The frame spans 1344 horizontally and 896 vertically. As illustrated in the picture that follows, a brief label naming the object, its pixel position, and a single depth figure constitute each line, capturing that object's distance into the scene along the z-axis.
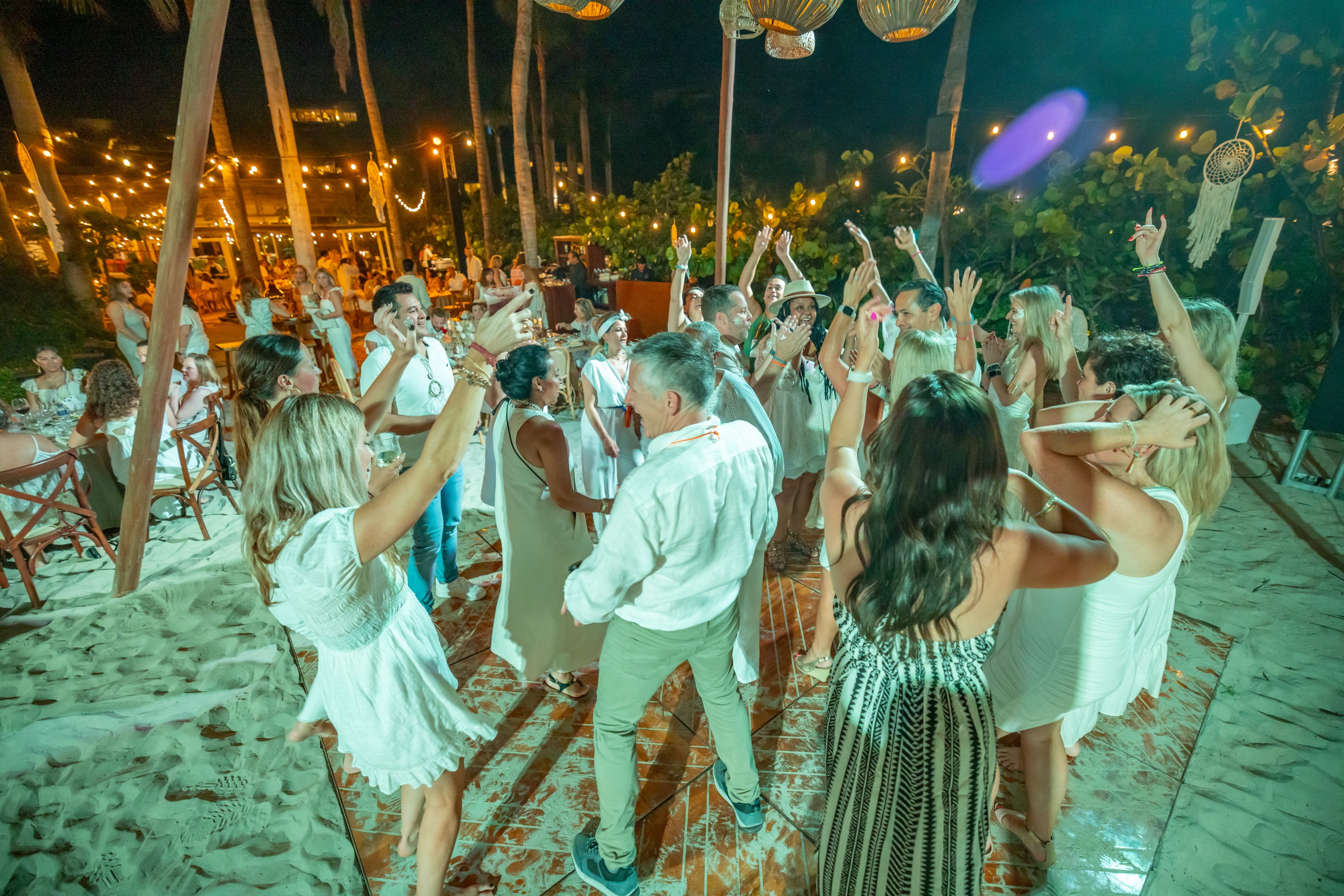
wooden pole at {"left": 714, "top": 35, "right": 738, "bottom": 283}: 5.67
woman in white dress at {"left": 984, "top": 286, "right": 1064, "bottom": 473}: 3.38
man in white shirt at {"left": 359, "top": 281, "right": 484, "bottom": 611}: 3.28
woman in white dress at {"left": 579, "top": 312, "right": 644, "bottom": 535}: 3.91
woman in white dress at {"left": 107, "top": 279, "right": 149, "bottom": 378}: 6.74
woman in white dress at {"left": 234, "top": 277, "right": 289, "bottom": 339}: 8.00
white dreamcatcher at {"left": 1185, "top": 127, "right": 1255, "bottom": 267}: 6.40
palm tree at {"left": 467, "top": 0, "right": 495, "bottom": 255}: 15.53
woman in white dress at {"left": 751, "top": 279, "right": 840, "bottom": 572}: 3.92
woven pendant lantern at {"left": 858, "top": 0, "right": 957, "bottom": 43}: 2.36
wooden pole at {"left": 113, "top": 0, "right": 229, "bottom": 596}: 2.79
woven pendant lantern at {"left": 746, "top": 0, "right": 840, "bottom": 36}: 2.35
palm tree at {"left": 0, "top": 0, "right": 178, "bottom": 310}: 9.22
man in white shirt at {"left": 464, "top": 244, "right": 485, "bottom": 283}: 13.47
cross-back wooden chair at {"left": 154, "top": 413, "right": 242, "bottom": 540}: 4.40
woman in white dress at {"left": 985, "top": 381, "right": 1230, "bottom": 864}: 1.49
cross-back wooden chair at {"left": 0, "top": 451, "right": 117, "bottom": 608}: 3.56
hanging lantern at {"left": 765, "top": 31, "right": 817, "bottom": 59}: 3.30
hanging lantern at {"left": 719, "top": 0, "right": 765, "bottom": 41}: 3.14
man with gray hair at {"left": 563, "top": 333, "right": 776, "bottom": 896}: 1.66
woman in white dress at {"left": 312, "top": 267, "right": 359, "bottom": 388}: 7.89
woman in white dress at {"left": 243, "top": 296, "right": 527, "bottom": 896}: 1.42
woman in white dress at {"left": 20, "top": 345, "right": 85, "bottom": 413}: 4.95
